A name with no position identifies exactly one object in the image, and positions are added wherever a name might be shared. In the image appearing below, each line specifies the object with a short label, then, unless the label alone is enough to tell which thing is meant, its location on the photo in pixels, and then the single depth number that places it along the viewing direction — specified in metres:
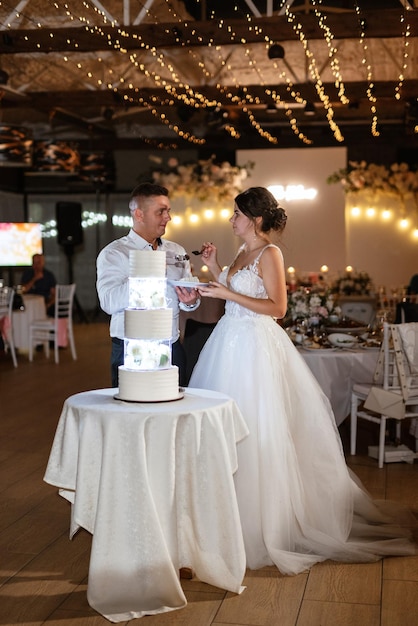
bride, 4.19
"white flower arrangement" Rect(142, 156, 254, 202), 15.66
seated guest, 13.48
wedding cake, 3.63
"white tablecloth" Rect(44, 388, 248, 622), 3.51
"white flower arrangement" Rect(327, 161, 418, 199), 15.53
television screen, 18.11
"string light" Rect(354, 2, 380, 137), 13.01
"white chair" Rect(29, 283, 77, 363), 12.06
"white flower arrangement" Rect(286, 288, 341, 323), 7.18
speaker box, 19.19
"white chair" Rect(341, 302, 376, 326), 13.36
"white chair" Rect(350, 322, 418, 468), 6.20
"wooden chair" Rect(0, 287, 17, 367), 11.44
